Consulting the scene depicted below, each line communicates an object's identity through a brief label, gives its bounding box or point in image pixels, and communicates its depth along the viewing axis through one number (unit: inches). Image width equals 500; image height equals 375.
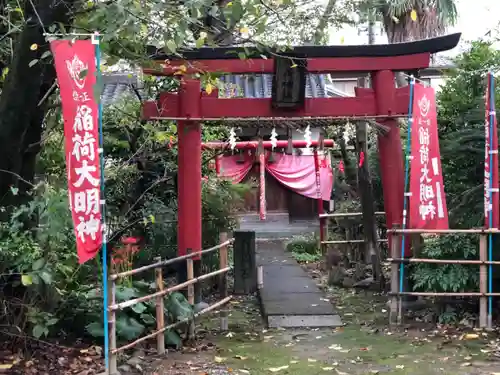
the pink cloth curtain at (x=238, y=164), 721.6
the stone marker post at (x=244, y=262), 423.8
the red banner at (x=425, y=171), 310.8
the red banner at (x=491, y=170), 300.7
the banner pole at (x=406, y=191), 319.6
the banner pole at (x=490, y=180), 300.0
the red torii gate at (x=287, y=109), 338.3
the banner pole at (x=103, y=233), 205.0
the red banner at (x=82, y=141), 208.5
